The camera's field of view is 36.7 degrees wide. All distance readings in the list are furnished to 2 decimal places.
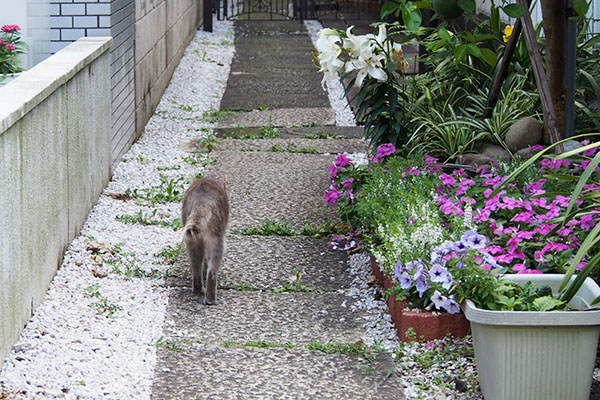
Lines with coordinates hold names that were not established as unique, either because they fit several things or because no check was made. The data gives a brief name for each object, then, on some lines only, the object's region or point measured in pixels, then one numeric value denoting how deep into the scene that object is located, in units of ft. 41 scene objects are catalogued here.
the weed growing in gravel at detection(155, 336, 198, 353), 14.39
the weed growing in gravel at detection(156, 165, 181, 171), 25.17
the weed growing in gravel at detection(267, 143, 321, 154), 27.73
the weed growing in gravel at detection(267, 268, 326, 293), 17.15
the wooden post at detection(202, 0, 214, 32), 53.06
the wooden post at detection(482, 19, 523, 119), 21.13
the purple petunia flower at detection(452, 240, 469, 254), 13.24
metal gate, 61.87
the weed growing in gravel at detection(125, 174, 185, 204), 22.47
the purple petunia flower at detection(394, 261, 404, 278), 14.12
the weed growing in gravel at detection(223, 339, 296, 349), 14.61
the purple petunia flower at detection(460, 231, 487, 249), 13.23
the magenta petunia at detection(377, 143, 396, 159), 20.52
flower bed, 13.00
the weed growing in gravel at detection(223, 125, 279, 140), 29.45
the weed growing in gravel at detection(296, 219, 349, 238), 20.38
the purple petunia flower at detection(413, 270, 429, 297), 13.65
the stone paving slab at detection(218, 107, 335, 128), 31.53
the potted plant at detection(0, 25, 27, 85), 22.02
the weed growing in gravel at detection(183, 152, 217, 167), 25.99
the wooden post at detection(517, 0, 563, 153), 18.90
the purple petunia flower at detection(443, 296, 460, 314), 13.33
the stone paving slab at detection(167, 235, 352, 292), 17.53
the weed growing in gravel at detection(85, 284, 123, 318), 15.61
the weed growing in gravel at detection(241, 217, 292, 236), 20.31
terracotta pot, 14.25
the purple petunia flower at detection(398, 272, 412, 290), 13.93
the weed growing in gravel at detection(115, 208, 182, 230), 20.61
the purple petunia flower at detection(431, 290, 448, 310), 13.38
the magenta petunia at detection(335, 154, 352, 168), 20.77
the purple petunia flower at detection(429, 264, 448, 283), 13.04
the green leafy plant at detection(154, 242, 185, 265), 18.47
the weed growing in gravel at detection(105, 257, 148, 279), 17.51
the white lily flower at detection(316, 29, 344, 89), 20.66
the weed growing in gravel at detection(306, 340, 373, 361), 14.35
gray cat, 16.14
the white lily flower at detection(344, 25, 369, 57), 20.97
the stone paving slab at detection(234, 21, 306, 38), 55.57
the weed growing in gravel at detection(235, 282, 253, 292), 17.19
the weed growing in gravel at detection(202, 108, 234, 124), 32.22
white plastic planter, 11.70
